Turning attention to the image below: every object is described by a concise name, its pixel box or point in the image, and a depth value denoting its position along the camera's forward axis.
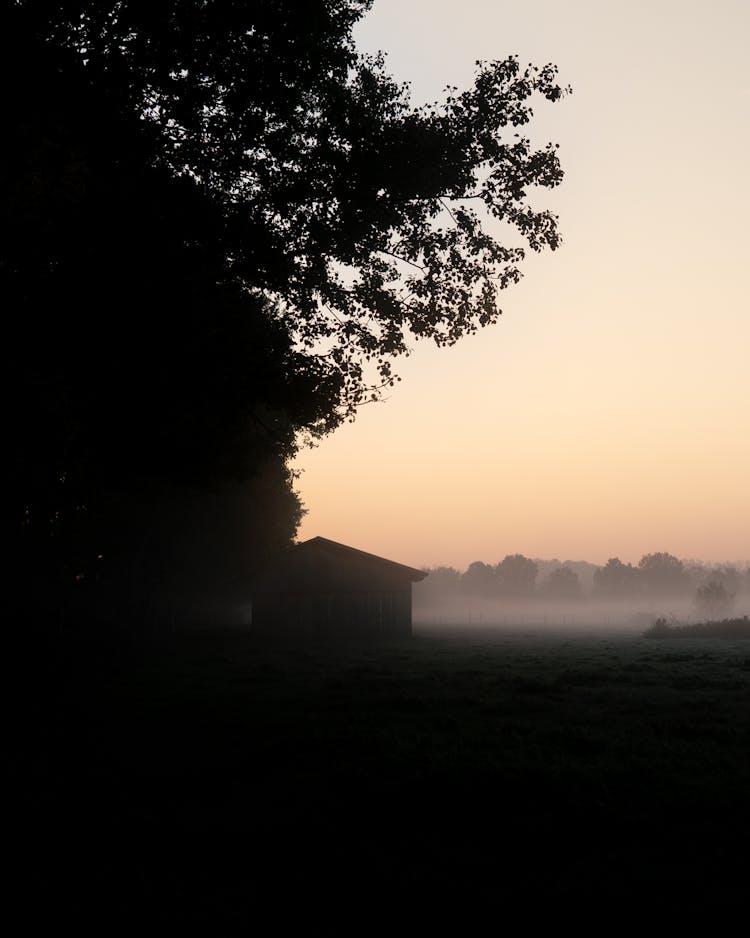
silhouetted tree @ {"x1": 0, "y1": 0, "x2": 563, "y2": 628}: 15.84
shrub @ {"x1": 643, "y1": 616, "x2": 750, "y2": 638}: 63.62
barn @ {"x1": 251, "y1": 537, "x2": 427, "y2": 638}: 54.88
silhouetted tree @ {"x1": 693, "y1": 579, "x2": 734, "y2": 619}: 121.50
